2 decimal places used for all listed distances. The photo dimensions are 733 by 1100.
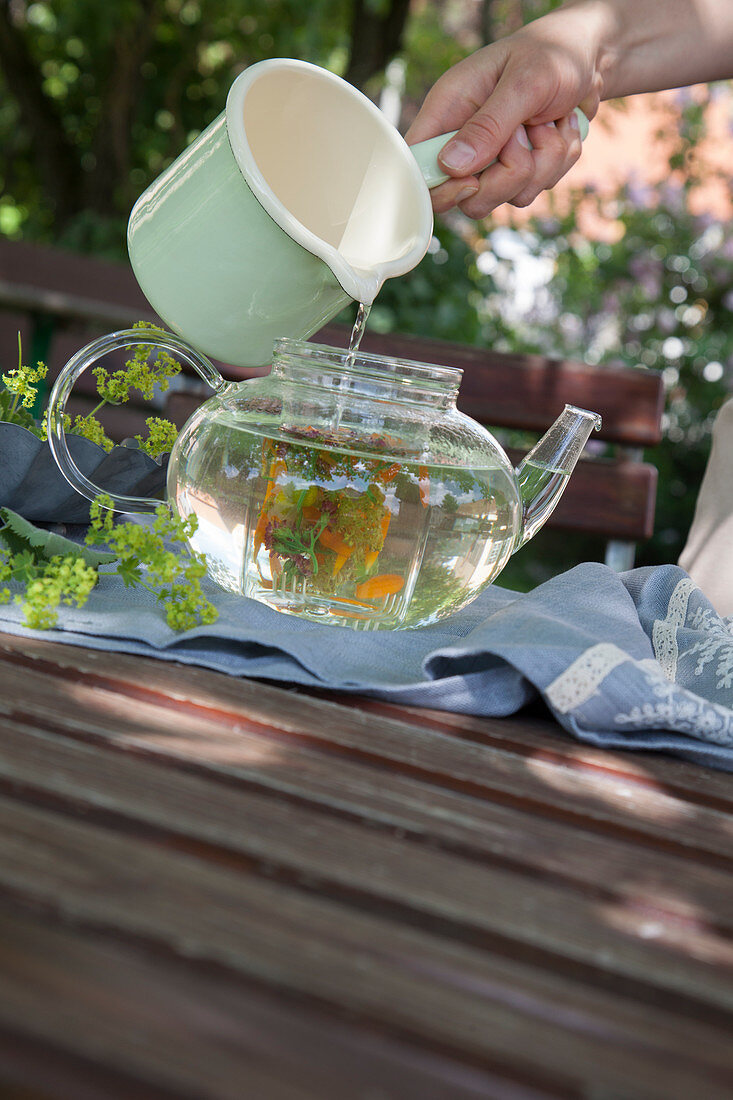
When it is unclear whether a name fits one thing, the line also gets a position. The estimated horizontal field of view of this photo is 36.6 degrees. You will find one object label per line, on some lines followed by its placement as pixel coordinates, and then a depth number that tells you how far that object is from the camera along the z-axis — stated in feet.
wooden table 1.10
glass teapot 2.92
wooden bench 7.13
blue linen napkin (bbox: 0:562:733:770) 2.55
